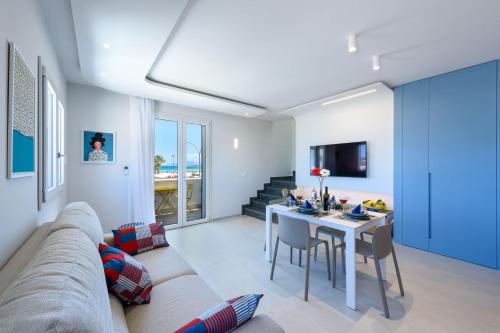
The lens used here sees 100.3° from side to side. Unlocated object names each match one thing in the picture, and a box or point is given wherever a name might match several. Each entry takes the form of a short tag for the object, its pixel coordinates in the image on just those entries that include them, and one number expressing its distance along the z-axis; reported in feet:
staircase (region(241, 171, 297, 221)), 17.01
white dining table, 6.40
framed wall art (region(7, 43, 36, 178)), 3.63
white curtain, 12.09
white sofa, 1.82
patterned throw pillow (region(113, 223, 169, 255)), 6.62
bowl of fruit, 11.68
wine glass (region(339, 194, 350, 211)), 8.55
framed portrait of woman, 11.10
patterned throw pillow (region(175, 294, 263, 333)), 2.75
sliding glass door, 14.01
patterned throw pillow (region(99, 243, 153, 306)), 4.15
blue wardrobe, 8.89
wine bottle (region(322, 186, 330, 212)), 8.24
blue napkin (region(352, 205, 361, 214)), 7.40
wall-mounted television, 13.06
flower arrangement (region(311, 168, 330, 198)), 8.63
